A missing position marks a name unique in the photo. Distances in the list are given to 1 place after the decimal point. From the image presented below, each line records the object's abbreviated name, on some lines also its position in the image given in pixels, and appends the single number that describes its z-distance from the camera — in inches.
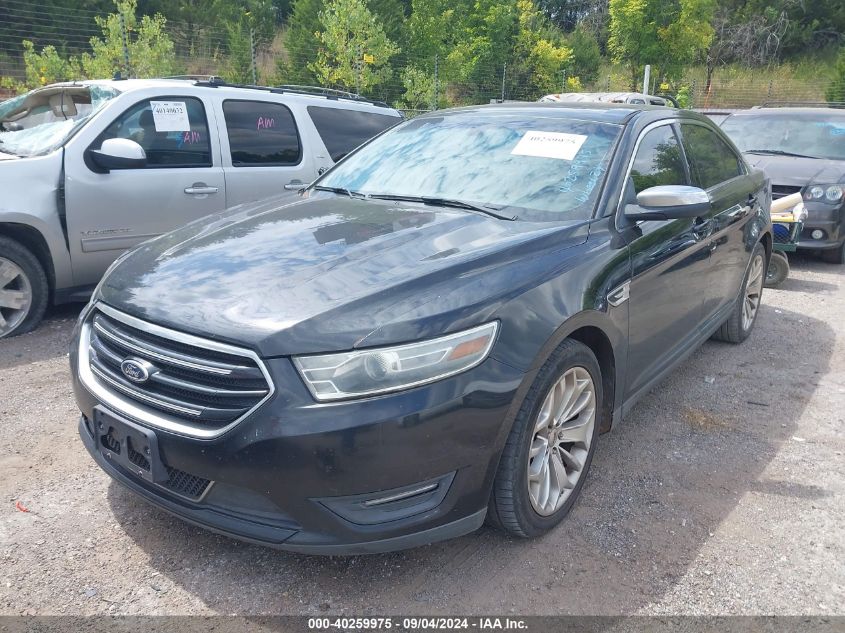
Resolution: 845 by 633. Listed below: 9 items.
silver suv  190.5
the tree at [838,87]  987.9
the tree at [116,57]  552.7
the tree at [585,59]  1182.3
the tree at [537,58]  975.0
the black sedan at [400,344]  85.7
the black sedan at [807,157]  305.4
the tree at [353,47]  621.9
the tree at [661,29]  922.1
